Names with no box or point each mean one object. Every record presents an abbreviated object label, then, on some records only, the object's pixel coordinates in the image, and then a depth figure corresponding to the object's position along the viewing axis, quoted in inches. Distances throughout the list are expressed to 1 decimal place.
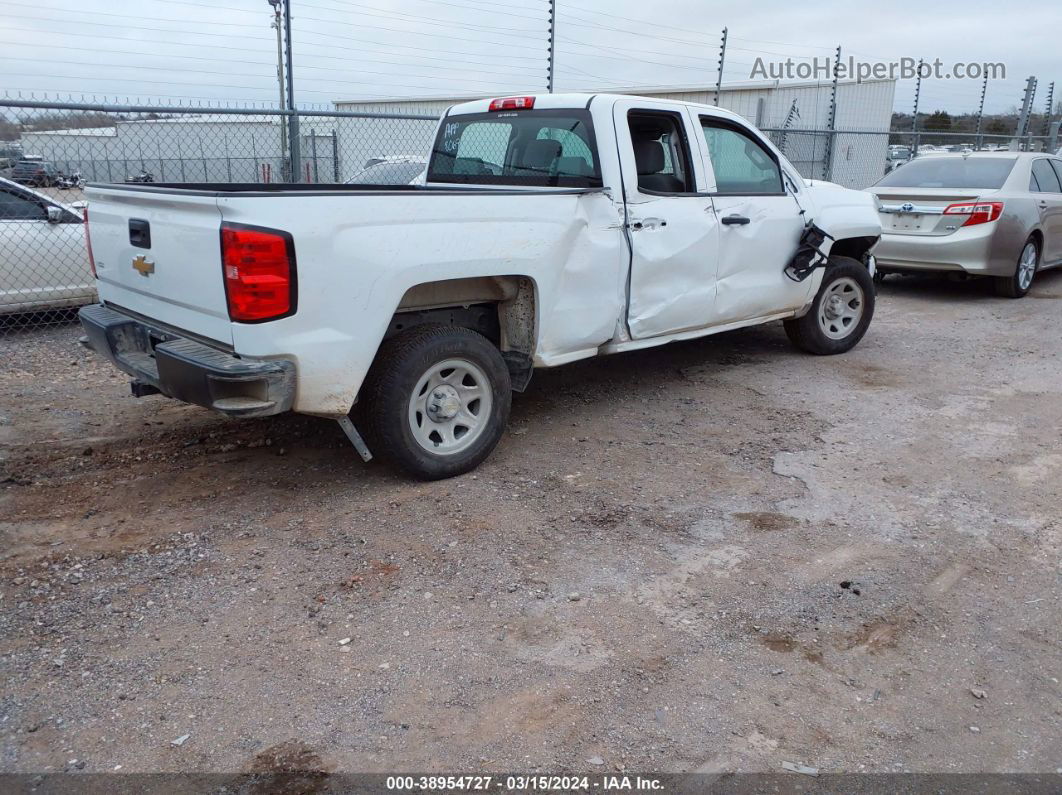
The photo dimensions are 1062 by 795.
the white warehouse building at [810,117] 815.1
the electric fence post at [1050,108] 764.0
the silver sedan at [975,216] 375.6
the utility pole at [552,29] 416.5
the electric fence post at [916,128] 657.0
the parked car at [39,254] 289.4
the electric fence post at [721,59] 512.1
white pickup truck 149.6
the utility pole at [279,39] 332.5
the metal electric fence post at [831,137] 572.4
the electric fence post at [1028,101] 745.6
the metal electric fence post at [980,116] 752.3
